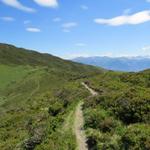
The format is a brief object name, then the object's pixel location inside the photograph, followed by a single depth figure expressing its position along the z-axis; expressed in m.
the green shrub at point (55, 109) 20.08
